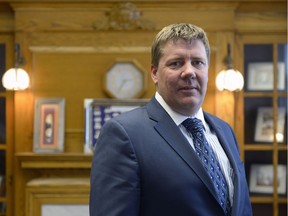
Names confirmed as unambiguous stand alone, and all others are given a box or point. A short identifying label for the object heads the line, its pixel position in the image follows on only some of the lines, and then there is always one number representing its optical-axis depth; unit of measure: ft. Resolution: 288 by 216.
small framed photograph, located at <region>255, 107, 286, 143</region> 12.25
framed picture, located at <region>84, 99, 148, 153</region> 11.62
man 4.25
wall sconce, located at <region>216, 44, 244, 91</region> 11.30
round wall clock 11.80
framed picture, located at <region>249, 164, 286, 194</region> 12.22
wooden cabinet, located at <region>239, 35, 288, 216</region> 12.23
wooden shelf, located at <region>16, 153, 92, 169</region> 11.32
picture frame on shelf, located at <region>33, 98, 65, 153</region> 11.62
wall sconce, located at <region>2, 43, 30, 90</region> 11.30
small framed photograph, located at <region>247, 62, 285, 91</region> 12.26
